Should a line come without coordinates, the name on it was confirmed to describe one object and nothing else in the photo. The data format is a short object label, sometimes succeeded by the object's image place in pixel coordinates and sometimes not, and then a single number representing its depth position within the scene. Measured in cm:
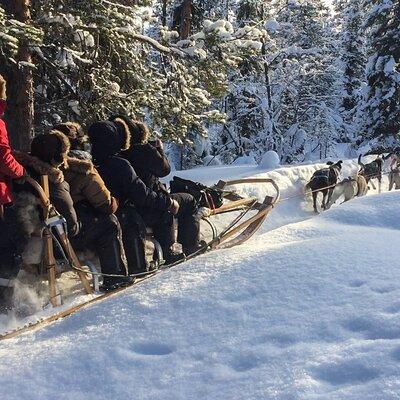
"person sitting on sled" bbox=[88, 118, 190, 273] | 497
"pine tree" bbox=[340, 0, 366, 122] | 3547
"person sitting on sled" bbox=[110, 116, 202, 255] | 529
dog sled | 400
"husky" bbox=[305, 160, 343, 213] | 1035
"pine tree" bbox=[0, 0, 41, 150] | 671
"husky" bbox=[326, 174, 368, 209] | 1073
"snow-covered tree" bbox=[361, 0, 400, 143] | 2105
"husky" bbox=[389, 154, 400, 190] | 1260
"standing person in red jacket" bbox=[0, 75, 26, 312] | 401
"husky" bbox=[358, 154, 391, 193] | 1193
